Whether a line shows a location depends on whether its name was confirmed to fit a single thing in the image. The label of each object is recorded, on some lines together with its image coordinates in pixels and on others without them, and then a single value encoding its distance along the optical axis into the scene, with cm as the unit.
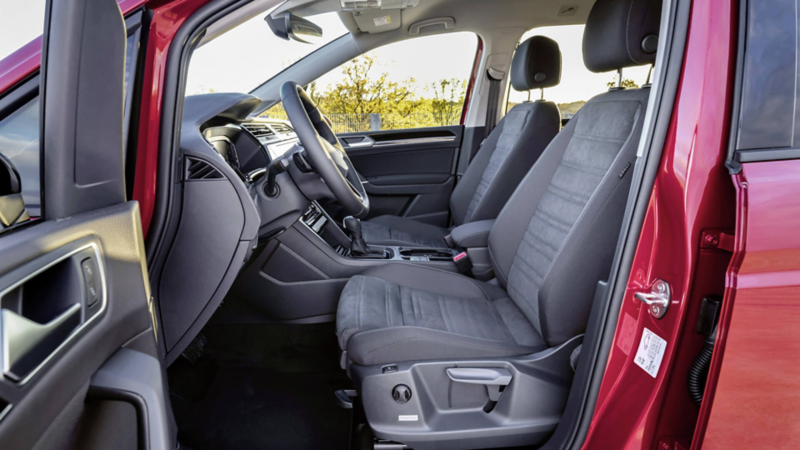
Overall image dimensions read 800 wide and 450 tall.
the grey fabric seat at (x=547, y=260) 134
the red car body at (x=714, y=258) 87
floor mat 176
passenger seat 253
